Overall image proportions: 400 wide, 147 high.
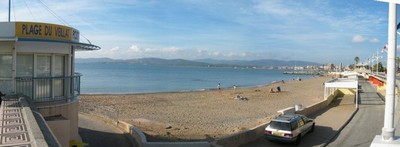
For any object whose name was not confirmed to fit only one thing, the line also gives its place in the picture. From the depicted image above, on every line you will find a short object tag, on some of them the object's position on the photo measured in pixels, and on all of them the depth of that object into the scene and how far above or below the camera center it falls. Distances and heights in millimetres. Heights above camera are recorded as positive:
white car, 16141 -2707
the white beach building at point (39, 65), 10641 +17
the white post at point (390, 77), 6779 -140
